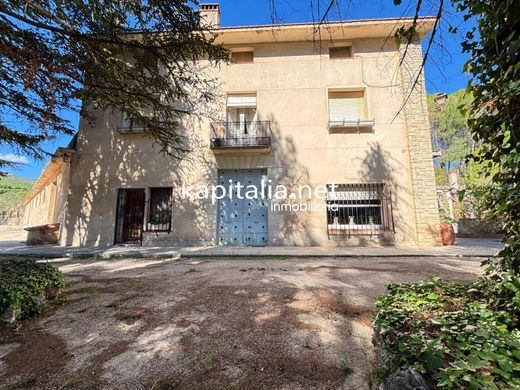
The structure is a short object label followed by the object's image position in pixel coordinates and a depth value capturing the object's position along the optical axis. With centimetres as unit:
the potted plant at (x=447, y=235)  824
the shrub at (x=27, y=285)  233
